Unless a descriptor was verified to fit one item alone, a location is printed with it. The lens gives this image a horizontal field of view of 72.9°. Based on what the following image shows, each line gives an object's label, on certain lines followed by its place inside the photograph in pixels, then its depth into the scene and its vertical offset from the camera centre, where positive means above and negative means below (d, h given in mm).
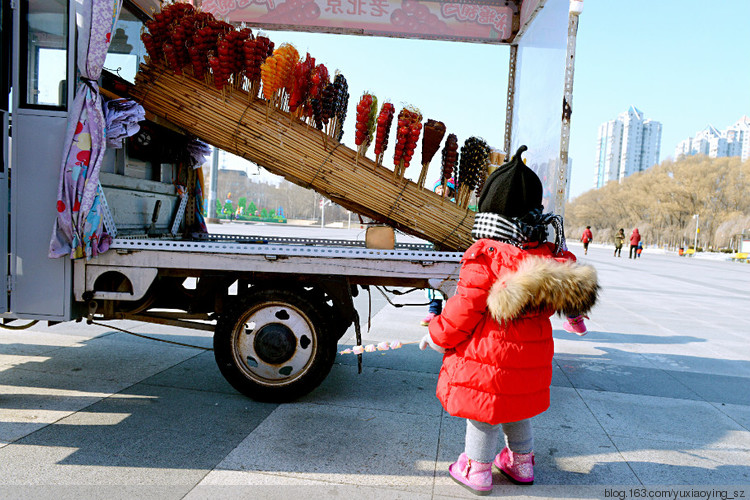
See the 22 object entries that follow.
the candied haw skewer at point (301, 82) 3822 +1024
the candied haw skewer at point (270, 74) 3764 +1050
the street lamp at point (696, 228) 62353 +1372
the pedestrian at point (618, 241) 31633 -409
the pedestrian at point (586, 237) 26334 -216
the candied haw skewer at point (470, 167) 4113 +486
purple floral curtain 3393 +384
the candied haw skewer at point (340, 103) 3957 +917
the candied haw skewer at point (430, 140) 3949 +655
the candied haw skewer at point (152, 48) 4023 +1277
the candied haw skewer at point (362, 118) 3879 +785
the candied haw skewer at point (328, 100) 3904 +911
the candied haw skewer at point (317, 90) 3868 +979
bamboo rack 3951 +498
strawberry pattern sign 5578 +2256
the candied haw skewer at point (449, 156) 4090 +560
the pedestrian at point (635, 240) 29828 -262
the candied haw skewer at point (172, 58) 3969 +1193
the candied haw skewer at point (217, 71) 3865 +1084
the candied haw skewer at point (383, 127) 3865 +719
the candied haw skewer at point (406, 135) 3881 +670
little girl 2486 -434
